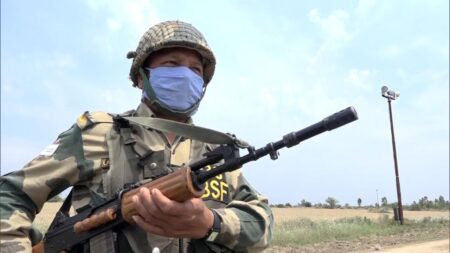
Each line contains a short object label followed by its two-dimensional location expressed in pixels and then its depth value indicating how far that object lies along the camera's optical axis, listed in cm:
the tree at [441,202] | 4941
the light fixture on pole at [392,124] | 2394
